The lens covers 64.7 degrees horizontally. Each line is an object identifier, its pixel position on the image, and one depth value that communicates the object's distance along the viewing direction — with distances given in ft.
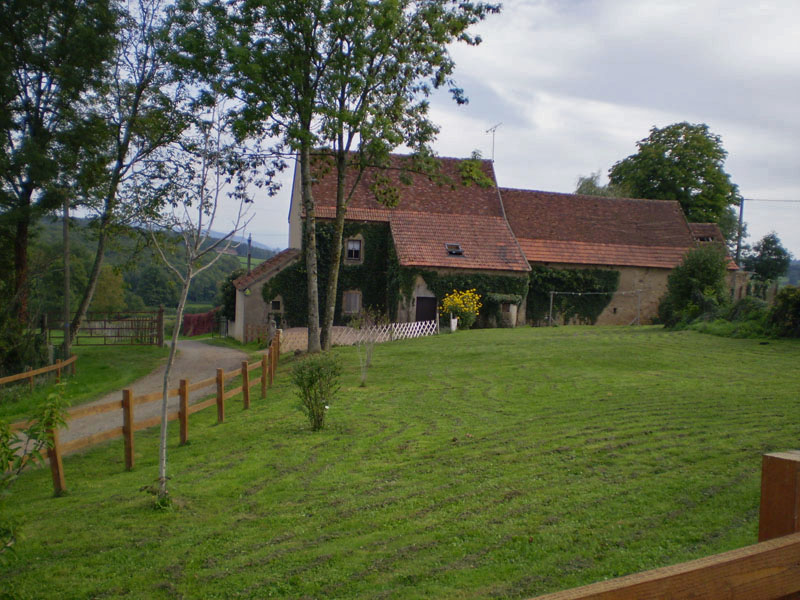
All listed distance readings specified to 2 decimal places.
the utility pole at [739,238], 138.10
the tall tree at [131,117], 74.79
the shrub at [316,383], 32.68
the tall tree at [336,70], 63.26
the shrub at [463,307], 96.02
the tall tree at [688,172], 144.25
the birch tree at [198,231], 21.76
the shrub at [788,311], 62.90
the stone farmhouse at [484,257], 101.19
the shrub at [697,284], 80.69
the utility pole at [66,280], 64.97
